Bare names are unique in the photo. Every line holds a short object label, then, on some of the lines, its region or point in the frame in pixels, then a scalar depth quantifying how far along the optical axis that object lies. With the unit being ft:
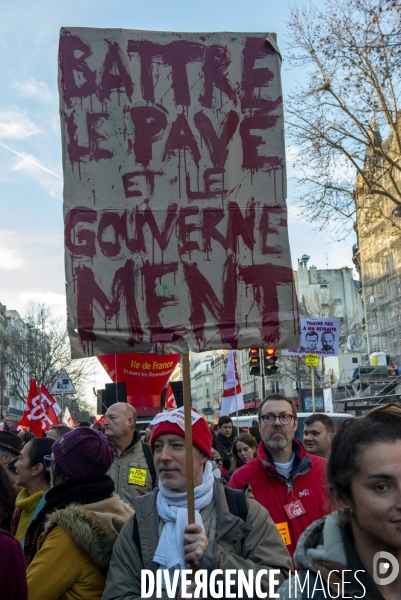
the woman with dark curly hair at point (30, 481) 13.66
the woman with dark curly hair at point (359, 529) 6.53
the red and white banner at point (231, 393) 47.96
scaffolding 151.08
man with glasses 15.11
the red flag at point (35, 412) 44.52
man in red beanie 9.48
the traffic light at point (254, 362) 53.98
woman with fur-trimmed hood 10.12
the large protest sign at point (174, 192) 11.84
